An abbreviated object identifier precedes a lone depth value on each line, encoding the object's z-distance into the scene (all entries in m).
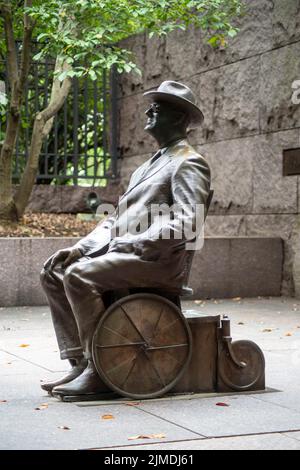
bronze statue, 5.93
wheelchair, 5.89
